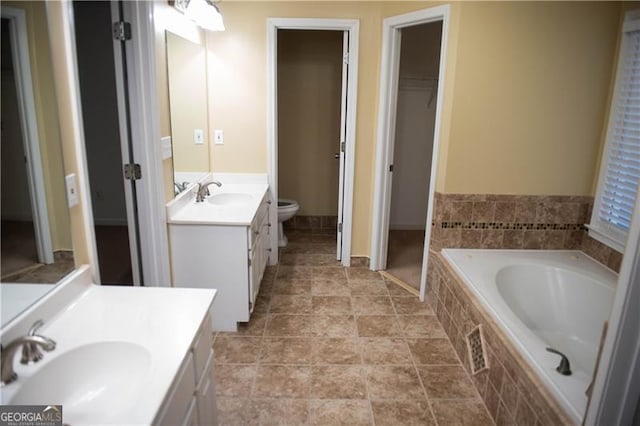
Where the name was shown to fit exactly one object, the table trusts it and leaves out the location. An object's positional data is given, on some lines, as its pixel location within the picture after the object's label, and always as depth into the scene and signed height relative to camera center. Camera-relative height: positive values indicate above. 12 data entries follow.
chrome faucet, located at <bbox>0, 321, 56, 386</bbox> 1.09 -0.62
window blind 2.67 -0.16
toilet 4.18 -0.92
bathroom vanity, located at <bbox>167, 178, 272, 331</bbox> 2.65 -0.86
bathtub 2.51 -1.01
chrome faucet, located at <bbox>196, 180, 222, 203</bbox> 3.10 -0.56
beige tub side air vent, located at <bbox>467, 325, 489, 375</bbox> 2.25 -1.23
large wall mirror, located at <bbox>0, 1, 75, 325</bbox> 1.23 -0.18
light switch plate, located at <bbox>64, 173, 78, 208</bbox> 1.55 -0.28
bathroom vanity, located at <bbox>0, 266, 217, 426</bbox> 1.14 -0.71
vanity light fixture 2.74 +0.67
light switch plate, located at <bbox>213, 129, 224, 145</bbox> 3.62 -0.18
